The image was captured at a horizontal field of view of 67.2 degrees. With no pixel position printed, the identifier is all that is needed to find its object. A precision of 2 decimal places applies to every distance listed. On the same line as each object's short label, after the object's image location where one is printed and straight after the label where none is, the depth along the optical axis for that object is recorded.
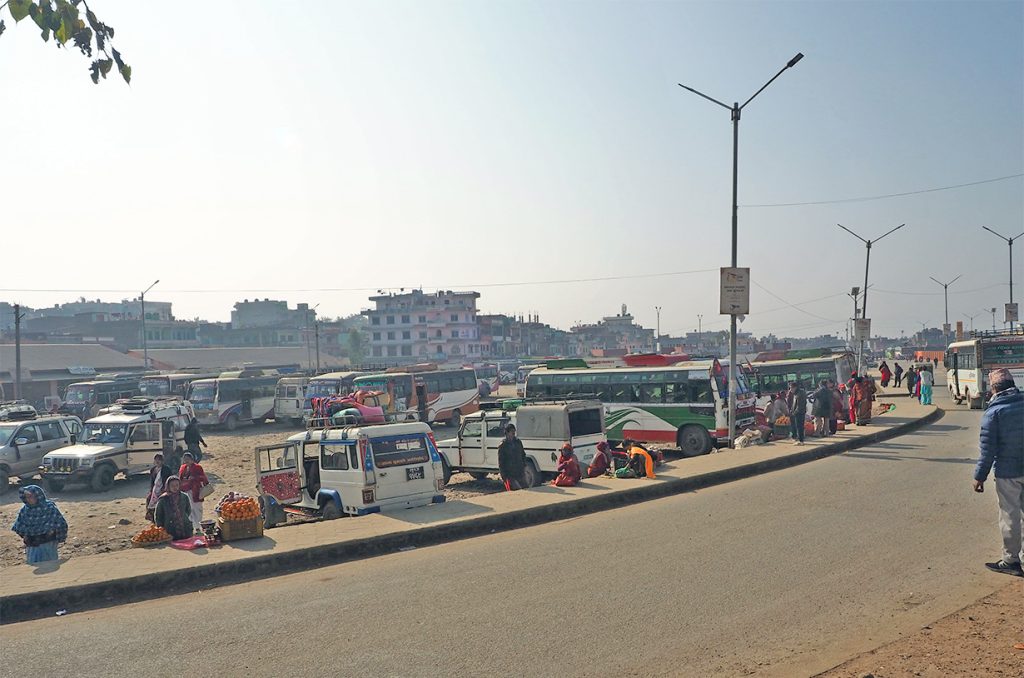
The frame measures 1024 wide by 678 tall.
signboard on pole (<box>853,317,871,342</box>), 34.44
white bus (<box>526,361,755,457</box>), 23.33
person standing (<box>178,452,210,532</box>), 13.68
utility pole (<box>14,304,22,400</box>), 47.94
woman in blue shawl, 10.27
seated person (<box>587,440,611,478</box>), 17.03
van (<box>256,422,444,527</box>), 13.34
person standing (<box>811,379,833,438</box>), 22.61
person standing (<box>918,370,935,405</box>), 34.19
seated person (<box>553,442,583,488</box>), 15.19
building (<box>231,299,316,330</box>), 145.38
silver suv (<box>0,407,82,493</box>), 21.27
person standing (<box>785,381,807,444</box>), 20.97
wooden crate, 10.84
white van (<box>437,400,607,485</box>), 18.22
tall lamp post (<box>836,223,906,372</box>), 40.08
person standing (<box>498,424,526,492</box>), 16.39
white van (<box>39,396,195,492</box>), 20.64
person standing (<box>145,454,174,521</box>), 14.29
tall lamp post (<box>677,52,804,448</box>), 21.02
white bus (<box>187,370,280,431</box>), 39.06
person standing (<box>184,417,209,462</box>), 24.17
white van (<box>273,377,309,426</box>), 40.50
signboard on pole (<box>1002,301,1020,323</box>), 44.69
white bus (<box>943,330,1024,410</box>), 31.97
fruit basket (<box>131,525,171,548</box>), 11.16
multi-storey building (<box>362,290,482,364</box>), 114.56
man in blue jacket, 7.70
